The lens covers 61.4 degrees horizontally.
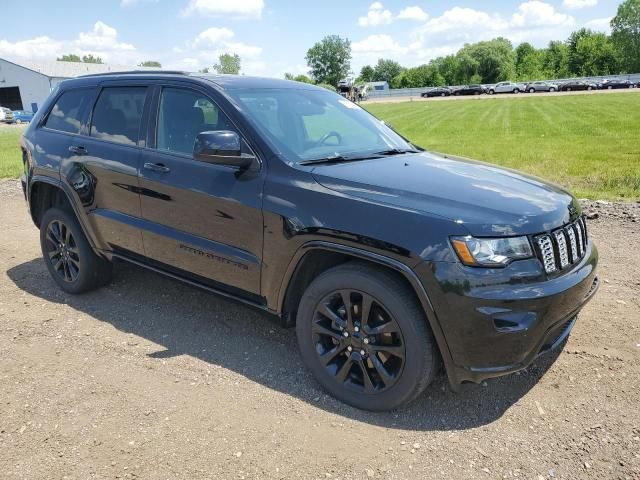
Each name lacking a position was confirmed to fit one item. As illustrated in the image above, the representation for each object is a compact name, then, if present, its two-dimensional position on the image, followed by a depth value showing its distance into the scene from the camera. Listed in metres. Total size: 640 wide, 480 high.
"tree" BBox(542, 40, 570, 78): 99.82
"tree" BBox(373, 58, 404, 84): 146.66
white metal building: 59.47
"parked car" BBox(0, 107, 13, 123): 44.91
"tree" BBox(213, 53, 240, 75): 109.00
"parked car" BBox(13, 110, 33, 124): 47.21
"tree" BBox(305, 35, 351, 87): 133.12
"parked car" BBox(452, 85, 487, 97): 73.31
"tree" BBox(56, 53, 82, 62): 142.49
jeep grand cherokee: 2.65
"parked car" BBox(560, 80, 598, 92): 63.34
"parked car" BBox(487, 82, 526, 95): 71.19
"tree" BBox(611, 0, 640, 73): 93.62
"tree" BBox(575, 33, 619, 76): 95.06
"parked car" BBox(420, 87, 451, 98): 74.38
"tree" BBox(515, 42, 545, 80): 108.03
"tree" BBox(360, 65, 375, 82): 147.38
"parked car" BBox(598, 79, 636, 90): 61.88
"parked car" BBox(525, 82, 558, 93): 67.19
